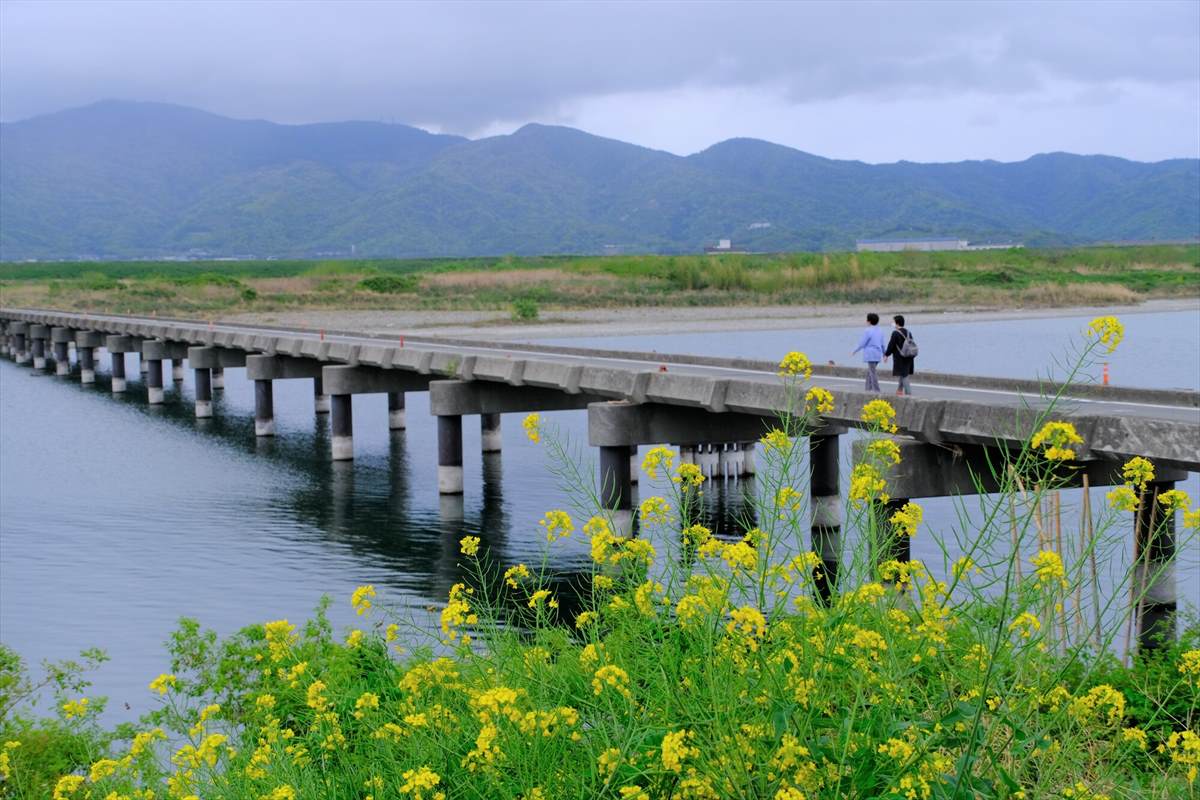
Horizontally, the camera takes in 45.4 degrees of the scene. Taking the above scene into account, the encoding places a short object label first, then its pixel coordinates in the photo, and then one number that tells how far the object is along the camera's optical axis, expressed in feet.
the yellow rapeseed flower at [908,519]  19.97
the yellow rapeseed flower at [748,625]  17.95
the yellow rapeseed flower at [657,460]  21.48
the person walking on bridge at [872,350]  62.08
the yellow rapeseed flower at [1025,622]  17.47
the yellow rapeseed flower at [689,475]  21.50
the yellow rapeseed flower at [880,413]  20.98
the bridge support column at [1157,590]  46.62
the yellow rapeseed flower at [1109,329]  17.83
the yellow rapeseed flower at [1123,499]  18.20
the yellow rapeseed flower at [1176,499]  20.97
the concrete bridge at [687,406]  49.11
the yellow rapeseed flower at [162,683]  22.09
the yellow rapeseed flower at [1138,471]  19.53
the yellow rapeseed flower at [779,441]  19.51
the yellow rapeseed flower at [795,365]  22.50
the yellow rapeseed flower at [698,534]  21.54
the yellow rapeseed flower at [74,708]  24.31
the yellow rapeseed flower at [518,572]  21.74
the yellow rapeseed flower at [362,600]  21.98
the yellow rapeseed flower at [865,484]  19.67
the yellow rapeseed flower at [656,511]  21.79
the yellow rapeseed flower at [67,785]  22.25
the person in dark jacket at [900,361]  61.87
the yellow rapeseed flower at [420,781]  17.89
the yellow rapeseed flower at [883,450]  20.35
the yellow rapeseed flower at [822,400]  22.25
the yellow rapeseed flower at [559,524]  21.67
